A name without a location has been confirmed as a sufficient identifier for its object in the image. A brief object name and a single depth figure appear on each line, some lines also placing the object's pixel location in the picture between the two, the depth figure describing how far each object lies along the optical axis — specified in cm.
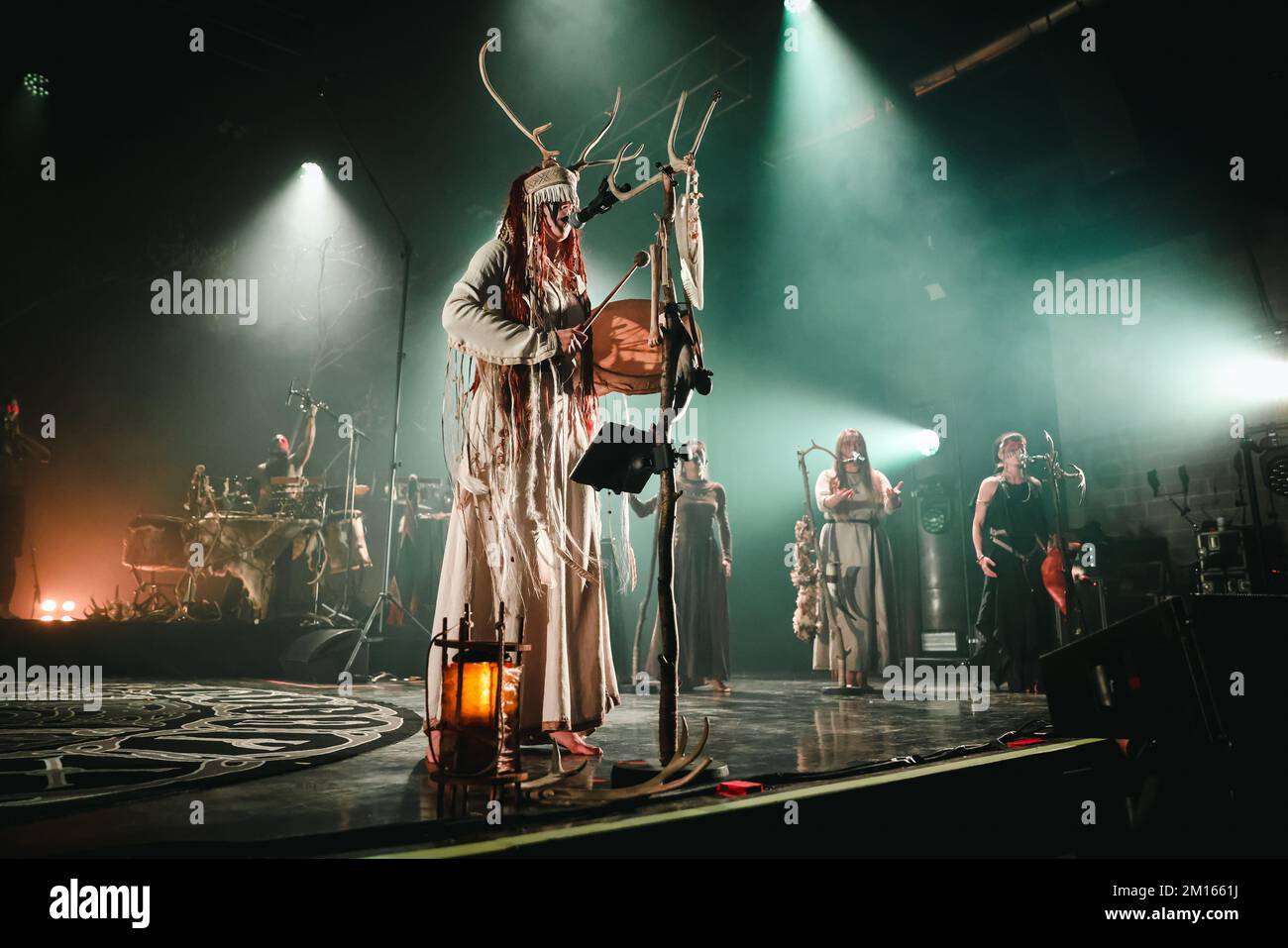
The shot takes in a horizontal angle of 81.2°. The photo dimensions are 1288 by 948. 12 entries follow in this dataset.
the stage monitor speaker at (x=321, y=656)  553
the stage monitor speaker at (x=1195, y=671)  223
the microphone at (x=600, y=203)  226
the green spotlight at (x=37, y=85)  712
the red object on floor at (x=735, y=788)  179
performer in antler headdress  229
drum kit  666
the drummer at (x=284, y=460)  761
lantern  172
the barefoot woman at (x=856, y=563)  552
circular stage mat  180
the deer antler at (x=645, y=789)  165
